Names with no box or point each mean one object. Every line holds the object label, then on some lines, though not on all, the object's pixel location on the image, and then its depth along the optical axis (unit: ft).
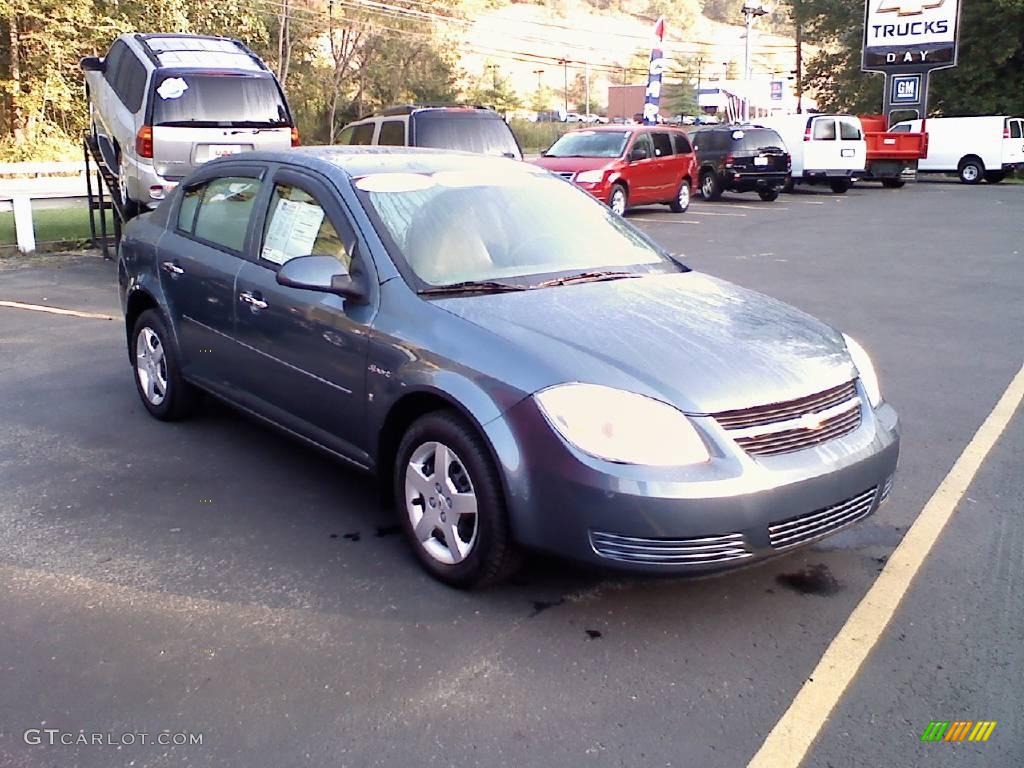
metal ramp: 40.83
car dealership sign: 99.19
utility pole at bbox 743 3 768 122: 129.29
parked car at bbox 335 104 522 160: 45.52
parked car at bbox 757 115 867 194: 82.79
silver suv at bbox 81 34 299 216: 36.58
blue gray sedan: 10.63
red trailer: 90.74
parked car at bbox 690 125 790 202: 75.05
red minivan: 59.52
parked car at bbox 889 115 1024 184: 96.17
